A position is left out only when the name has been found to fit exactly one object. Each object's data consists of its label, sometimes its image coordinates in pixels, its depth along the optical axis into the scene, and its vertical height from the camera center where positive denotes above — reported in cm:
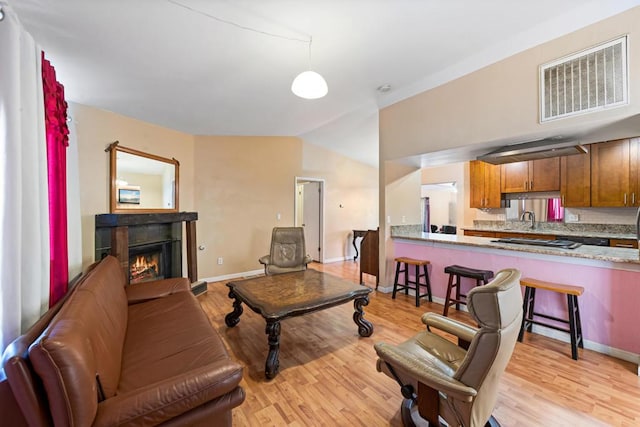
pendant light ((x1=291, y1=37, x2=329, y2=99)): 203 +99
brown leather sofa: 87 -71
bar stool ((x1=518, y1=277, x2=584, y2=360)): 219 -88
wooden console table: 627 -51
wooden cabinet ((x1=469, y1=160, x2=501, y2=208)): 486 +51
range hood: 249 +61
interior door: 611 -12
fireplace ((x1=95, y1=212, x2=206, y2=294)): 296 -39
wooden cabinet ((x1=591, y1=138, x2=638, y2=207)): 353 +53
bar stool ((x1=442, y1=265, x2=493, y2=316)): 279 -69
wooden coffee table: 203 -74
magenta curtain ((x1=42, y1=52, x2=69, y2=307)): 180 +22
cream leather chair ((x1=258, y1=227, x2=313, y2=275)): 387 -56
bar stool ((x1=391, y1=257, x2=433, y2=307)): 345 -86
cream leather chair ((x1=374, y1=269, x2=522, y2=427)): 109 -72
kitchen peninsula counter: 215 -61
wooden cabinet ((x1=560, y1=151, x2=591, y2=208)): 388 +47
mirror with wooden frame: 335 +45
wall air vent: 206 +109
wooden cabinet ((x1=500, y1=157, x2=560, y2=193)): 421 +60
